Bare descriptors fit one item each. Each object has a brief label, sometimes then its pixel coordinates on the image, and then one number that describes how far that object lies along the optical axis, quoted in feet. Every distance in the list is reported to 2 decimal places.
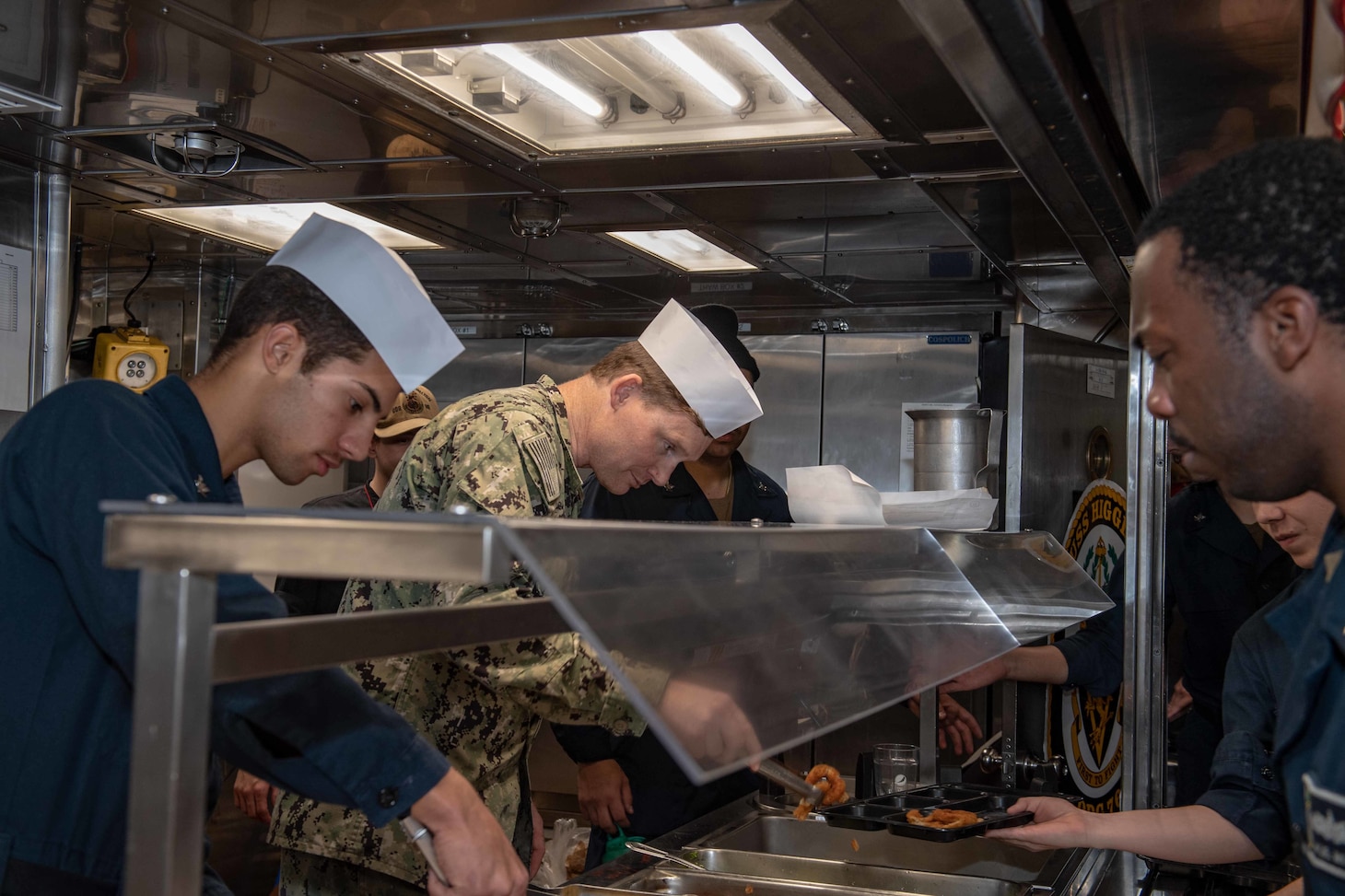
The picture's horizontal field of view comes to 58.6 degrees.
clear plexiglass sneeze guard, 2.99
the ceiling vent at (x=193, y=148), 8.23
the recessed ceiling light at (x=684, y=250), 10.75
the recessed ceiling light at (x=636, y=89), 6.18
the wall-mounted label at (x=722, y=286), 13.18
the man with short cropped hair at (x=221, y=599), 3.49
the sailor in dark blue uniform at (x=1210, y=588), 9.70
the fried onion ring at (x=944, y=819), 6.45
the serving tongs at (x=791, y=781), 6.15
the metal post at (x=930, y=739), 8.97
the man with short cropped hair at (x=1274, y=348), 2.80
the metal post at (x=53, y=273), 9.92
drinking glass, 8.42
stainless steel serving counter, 6.37
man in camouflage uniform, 4.88
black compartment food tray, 6.33
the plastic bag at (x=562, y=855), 10.55
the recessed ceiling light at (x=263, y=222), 10.44
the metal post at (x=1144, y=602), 7.82
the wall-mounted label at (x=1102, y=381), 11.10
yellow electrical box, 13.17
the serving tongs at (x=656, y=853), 6.61
